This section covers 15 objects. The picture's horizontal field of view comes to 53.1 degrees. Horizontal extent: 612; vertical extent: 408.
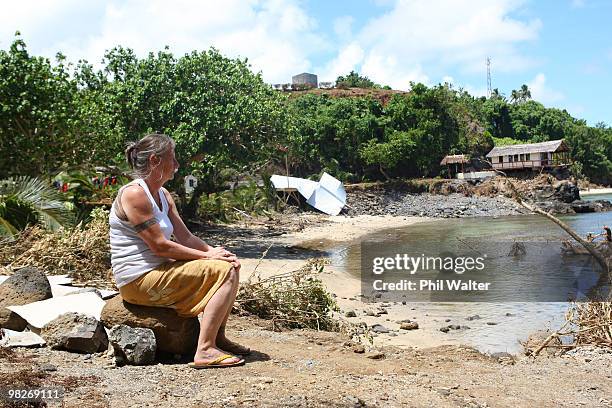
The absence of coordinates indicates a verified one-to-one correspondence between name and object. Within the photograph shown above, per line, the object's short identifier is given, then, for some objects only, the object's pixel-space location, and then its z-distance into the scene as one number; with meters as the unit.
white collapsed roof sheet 36.88
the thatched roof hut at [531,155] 55.06
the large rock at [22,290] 5.58
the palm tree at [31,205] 10.44
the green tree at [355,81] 82.19
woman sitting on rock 4.44
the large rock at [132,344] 4.56
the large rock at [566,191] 46.81
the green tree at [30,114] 14.00
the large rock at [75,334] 4.93
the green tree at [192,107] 17.89
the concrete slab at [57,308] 5.29
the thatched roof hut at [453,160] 52.12
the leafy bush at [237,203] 26.41
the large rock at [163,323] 4.69
